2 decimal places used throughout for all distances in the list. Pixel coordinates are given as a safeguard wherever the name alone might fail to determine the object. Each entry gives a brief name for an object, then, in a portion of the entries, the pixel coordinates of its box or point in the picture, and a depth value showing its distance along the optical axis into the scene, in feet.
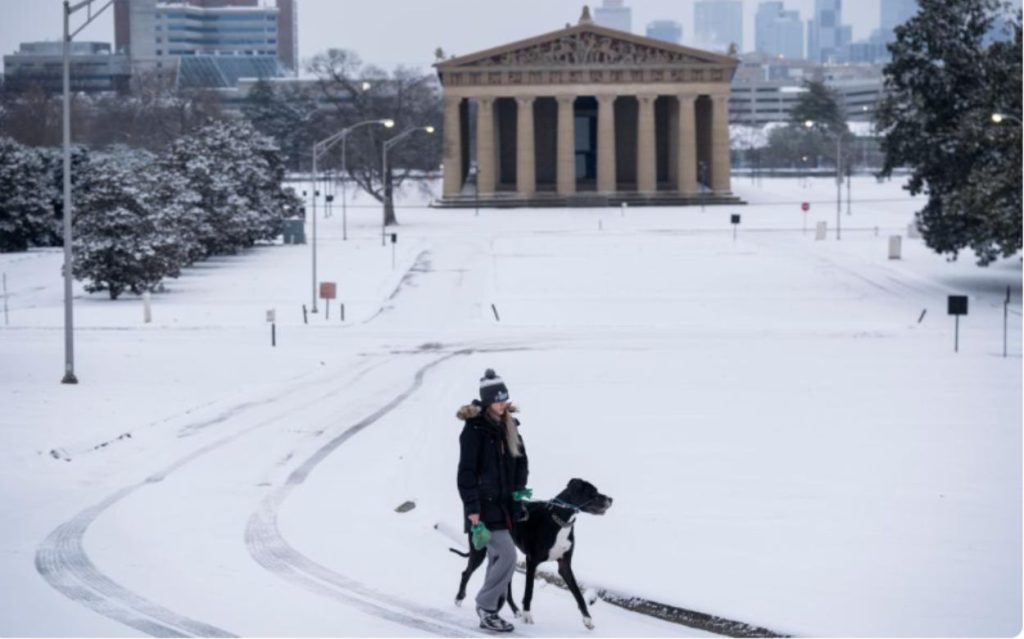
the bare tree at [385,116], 321.52
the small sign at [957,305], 123.34
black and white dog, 40.70
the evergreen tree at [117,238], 171.12
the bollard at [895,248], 216.13
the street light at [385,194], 285.64
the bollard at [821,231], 251.15
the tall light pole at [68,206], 95.81
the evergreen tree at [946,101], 173.99
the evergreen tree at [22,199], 234.99
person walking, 39.91
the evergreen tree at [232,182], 227.81
